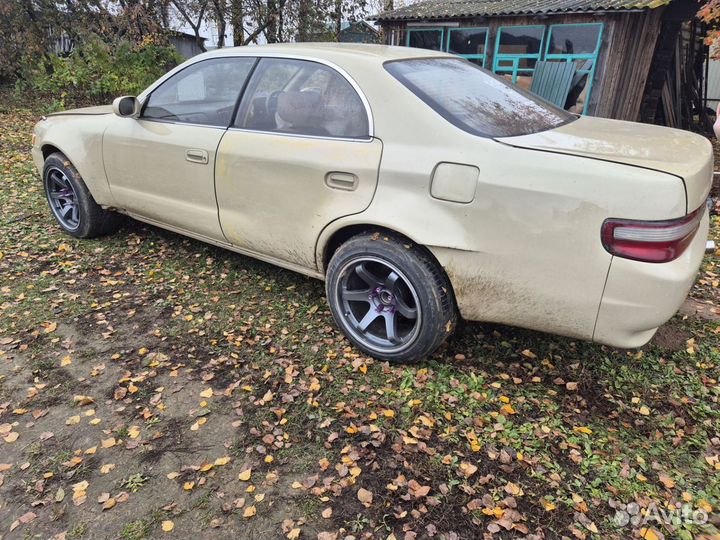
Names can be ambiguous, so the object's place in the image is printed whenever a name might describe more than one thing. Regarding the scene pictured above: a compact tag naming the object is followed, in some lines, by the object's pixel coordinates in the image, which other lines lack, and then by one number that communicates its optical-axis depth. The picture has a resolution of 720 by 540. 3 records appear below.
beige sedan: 2.25
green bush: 10.90
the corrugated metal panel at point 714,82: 14.56
